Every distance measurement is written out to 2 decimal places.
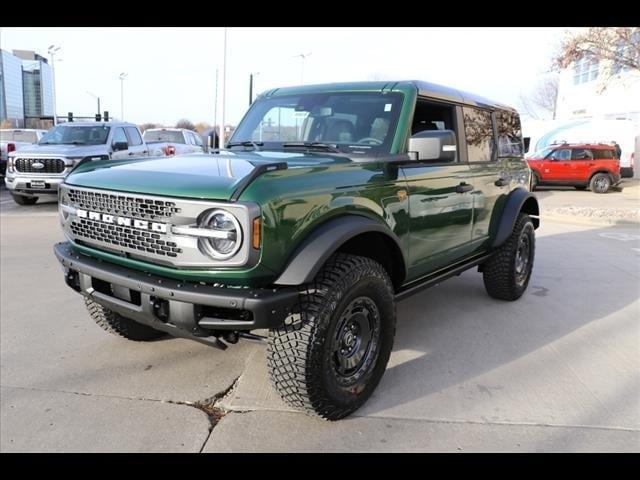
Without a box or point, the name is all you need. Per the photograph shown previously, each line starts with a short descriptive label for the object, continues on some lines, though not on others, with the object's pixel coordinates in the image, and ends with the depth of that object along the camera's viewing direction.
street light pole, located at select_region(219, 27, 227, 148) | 23.90
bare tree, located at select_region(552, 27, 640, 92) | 18.06
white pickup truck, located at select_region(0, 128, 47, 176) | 18.14
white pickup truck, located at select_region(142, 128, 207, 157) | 15.68
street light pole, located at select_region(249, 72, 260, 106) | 32.41
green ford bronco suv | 2.41
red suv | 18.59
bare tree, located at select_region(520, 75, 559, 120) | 60.19
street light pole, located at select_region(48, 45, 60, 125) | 39.16
